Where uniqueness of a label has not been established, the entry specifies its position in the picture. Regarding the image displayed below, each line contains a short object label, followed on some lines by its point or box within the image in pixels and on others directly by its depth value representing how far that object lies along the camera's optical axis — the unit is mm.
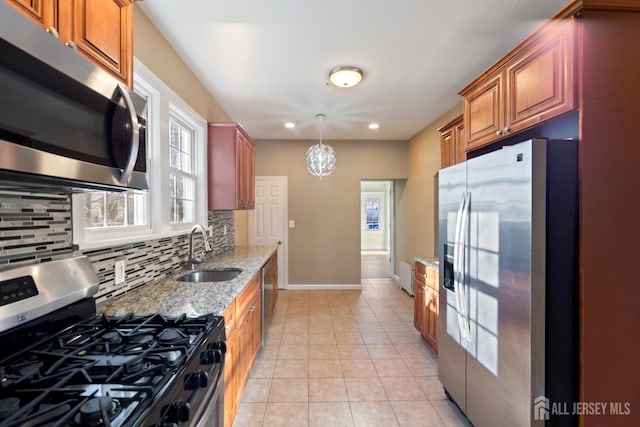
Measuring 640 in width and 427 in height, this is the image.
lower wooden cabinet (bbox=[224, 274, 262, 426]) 1736
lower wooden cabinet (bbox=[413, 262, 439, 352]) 2750
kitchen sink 2586
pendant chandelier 3922
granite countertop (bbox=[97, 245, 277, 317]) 1483
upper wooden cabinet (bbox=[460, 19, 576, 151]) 1483
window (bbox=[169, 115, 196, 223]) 2729
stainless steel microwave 667
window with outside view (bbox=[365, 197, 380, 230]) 10797
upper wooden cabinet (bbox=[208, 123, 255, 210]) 3270
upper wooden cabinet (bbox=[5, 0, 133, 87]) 865
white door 5371
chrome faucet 2533
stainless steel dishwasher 2951
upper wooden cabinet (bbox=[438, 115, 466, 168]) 2917
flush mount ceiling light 2686
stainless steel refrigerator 1392
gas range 699
